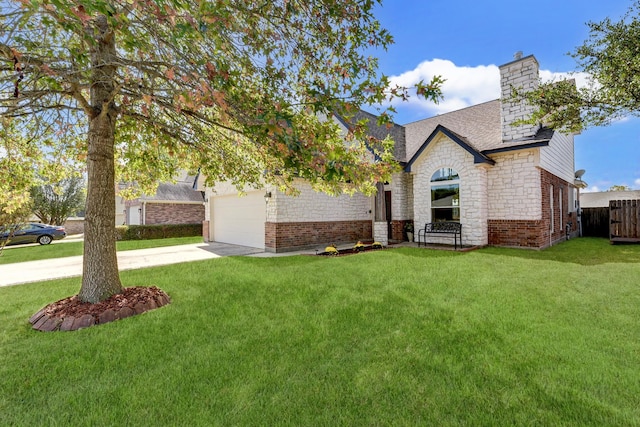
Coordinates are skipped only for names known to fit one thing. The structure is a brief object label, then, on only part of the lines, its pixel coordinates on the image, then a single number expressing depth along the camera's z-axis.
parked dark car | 15.79
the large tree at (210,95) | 2.88
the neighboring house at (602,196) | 23.42
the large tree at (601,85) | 5.24
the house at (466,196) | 9.91
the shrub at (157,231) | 16.81
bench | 10.47
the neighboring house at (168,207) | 20.56
